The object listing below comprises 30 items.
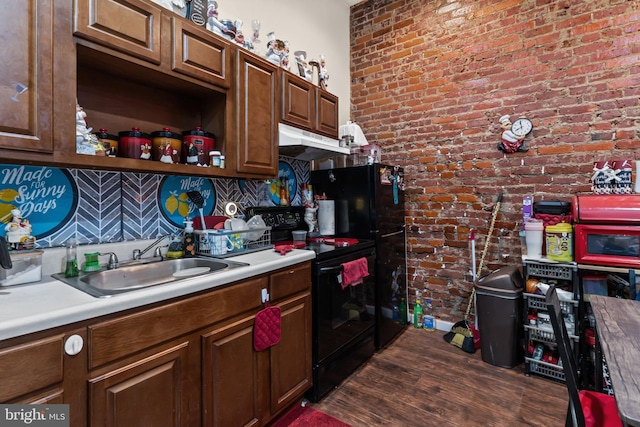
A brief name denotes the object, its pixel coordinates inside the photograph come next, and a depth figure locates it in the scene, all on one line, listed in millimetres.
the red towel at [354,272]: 2137
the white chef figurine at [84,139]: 1323
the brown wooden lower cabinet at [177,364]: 922
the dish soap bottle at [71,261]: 1391
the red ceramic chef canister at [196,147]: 1796
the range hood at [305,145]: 2191
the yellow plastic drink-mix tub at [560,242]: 2158
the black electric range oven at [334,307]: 1980
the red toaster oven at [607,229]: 1941
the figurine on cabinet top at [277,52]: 2264
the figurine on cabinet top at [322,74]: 2846
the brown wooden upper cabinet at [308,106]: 2254
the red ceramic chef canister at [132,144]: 1593
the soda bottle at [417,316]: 3150
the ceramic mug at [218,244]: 1850
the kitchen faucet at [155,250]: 1713
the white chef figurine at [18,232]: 1302
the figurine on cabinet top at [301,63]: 2615
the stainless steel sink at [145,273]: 1389
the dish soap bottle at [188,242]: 1861
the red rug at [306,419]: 1783
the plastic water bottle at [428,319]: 3093
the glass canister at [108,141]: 1546
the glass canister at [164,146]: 1695
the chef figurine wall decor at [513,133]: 2600
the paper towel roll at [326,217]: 2730
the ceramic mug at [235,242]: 1908
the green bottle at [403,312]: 3033
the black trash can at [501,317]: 2361
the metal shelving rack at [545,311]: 2105
